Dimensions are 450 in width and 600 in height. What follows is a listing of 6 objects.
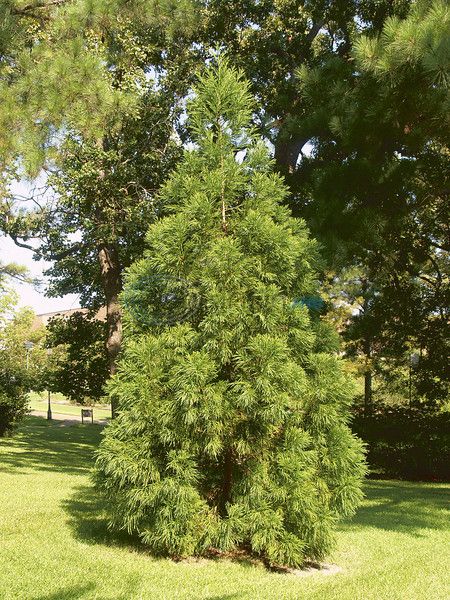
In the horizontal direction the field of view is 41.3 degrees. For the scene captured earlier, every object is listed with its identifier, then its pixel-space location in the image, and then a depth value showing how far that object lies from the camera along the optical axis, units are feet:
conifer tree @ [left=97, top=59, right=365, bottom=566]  17.40
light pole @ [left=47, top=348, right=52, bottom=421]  115.94
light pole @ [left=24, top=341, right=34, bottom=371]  123.24
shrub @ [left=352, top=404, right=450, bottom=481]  49.11
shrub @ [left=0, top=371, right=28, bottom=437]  68.03
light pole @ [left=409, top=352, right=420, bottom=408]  51.76
